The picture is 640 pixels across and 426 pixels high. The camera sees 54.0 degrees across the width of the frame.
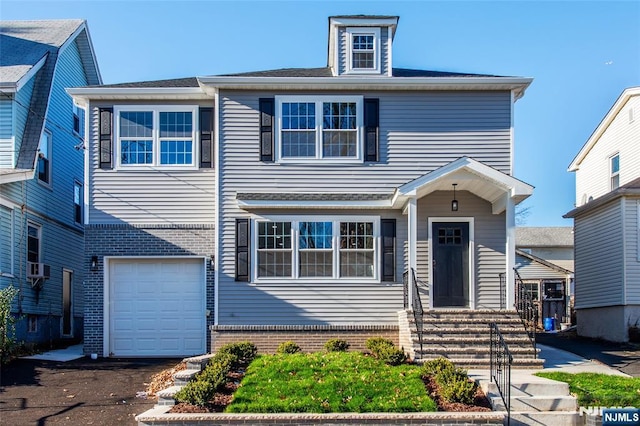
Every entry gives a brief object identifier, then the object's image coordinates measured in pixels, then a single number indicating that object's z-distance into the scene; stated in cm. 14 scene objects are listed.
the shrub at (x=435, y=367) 958
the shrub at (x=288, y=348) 1229
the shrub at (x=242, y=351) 1148
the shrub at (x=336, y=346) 1228
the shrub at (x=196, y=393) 855
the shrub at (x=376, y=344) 1173
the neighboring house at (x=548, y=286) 2675
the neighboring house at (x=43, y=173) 1540
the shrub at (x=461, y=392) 862
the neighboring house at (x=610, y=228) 1609
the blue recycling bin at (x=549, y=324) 2434
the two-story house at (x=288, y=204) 1366
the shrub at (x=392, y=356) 1068
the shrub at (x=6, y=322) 1265
